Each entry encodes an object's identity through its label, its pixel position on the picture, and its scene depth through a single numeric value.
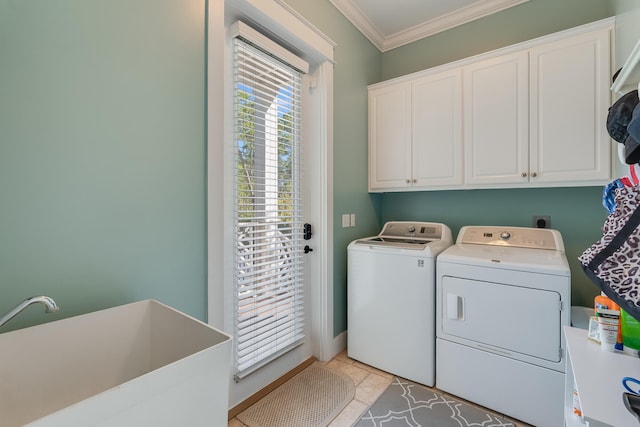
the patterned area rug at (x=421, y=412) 1.59
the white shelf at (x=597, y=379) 0.74
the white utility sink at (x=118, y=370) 0.59
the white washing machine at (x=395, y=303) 1.91
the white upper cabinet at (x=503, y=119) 1.76
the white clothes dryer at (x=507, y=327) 1.52
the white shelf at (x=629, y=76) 1.08
